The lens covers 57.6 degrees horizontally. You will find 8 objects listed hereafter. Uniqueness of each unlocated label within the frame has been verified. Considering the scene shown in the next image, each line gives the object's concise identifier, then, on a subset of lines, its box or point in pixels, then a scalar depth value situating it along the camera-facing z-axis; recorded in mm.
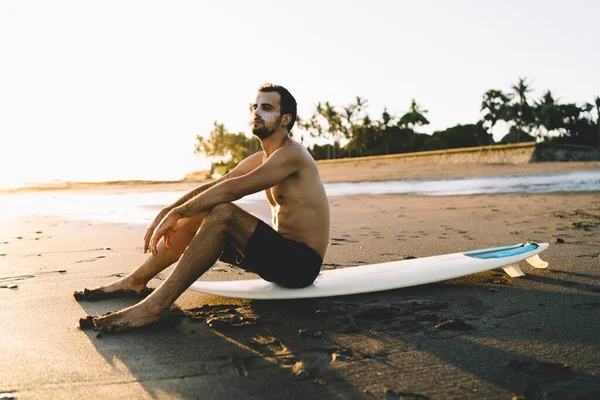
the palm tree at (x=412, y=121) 50812
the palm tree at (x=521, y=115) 49625
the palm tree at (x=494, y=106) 49438
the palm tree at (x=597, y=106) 44594
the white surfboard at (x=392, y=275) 3111
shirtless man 2717
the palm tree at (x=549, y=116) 46906
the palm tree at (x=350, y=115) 59319
